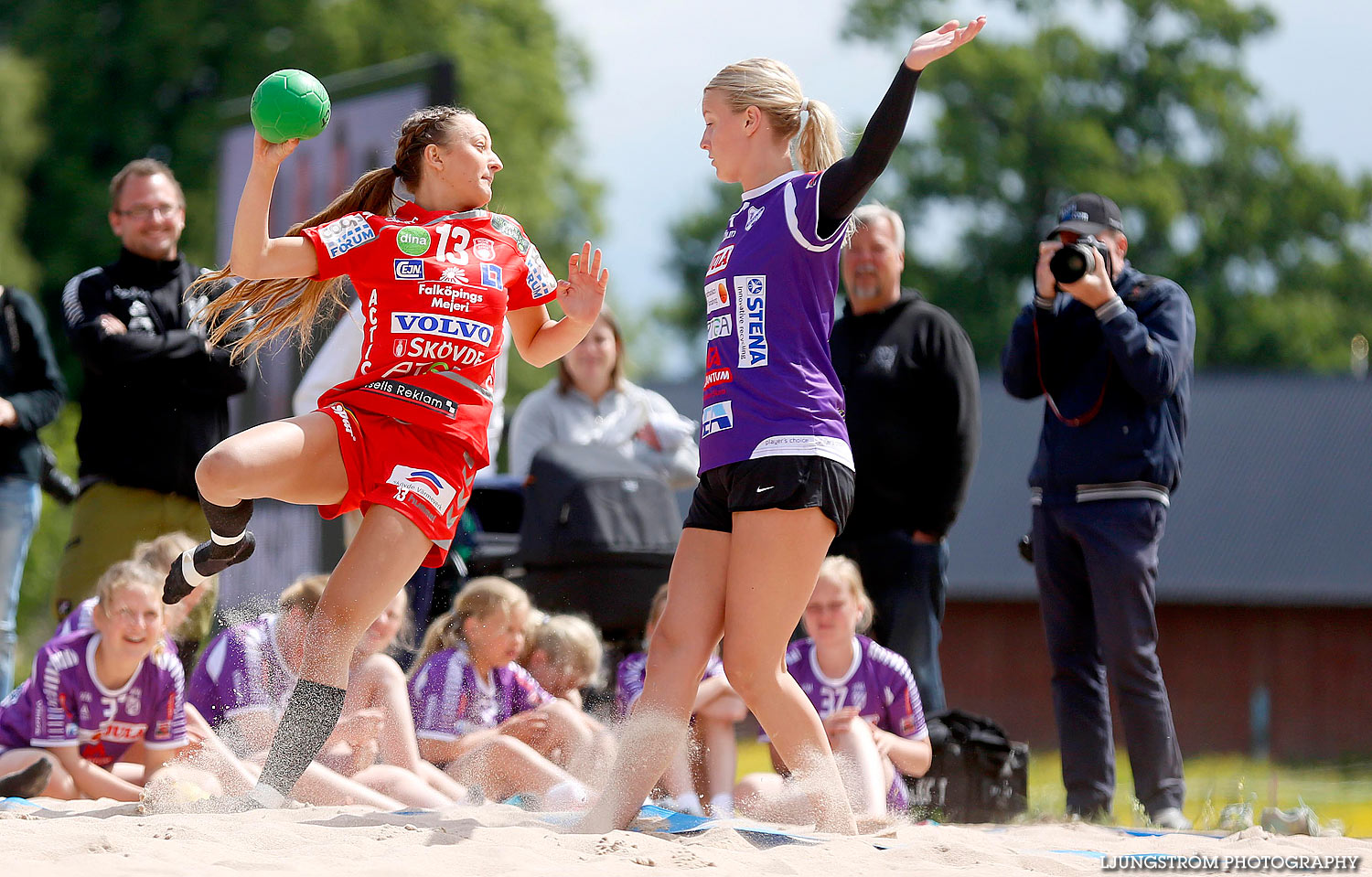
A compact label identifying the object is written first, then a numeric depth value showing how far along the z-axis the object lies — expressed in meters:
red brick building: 56.97
